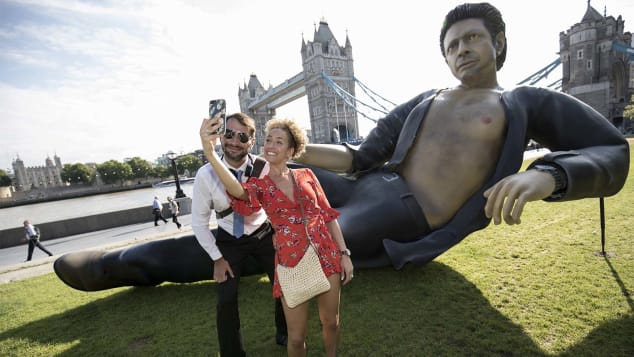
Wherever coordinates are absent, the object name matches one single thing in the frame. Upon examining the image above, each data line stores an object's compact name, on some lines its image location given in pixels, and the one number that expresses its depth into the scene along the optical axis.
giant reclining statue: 2.02
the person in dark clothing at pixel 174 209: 9.98
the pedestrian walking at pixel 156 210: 10.60
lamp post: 13.18
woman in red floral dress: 1.71
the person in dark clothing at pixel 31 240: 7.64
